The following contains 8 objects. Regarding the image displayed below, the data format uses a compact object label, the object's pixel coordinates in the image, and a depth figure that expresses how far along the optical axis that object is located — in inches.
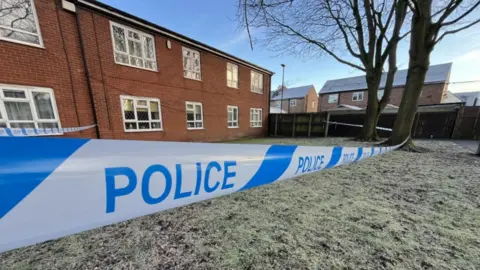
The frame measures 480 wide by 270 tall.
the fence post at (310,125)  501.0
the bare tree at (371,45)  288.7
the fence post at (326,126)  476.1
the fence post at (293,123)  525.6
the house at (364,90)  810.2
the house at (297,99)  1289.4
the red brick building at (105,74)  204.7
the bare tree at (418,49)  207.0
